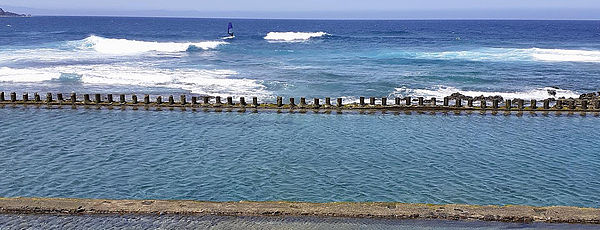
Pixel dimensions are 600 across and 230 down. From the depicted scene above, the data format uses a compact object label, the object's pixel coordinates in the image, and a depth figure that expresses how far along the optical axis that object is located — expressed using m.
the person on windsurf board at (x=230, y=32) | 135.44
